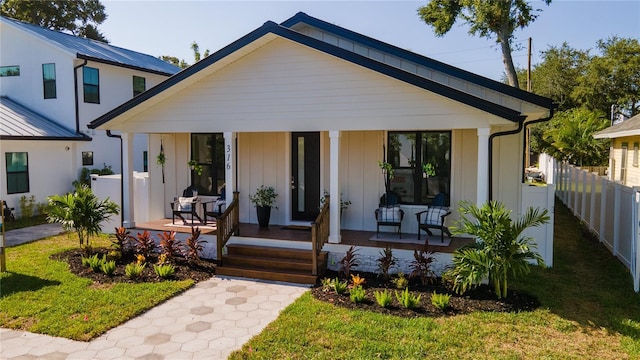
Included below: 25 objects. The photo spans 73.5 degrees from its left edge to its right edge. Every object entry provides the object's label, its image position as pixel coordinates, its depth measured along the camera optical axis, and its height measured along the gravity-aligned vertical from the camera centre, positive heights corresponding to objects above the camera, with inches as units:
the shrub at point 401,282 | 273.0 -75.6
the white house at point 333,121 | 298.2 +32.4
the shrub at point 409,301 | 237.9 -76.0
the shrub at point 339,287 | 263.3 -75.8
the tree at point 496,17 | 756.6 +268.0
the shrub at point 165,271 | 300.0 -74.9
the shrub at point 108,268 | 302.7 -73.2
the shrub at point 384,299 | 240.3 -76.1
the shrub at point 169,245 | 336.2 -64.1
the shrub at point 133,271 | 295.8 -73.8
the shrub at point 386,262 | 290.8 -67.3
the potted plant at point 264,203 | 386.9 -35.5
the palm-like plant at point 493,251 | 247.0 -51.0
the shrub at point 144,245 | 344.8 -65.3
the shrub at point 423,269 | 280.5 -69.0
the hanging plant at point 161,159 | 430.9 +5.3
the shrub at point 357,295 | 247.9 -76.1
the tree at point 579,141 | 843.4 +46.5
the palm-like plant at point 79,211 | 339.6 -37.9
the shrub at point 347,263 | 292.5 -68.5
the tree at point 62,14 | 1023.6 +378.7
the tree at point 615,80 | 1127.6 +225.6
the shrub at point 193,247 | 332.5 -65.1
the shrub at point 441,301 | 236.2 -75.9
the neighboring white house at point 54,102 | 559.8 +93.6
